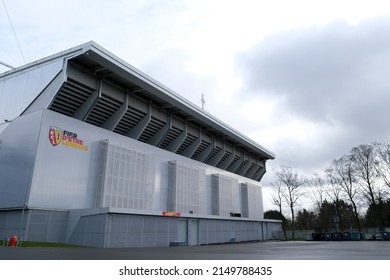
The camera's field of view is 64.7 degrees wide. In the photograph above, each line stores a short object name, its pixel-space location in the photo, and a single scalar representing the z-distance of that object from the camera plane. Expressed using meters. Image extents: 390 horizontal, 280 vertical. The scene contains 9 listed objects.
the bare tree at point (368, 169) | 50.69
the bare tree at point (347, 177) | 53.72
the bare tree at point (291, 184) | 61.88
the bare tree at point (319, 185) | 62.29
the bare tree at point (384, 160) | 48.46
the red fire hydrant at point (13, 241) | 21.61
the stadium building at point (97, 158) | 25.92
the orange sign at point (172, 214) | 30.91
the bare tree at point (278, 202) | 63.76
